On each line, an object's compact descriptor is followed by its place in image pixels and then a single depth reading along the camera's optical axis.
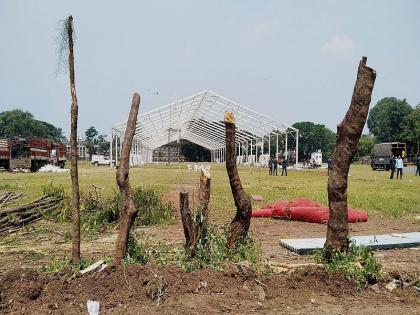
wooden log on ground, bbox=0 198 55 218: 9.09
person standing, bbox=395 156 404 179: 27.12
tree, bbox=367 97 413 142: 78.75
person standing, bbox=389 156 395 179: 26.80
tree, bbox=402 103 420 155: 67.38
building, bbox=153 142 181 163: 89.99
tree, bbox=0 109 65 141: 103.19
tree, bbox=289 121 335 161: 110.19
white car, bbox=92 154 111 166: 59.16
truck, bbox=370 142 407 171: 44.38
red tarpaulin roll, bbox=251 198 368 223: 10.02
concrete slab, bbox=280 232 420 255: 6.69
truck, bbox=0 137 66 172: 31.08
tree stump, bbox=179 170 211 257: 5.42
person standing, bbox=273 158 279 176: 30.26
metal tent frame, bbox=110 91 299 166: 34.34
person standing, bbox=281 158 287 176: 29.95
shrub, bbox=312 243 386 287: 5.10
